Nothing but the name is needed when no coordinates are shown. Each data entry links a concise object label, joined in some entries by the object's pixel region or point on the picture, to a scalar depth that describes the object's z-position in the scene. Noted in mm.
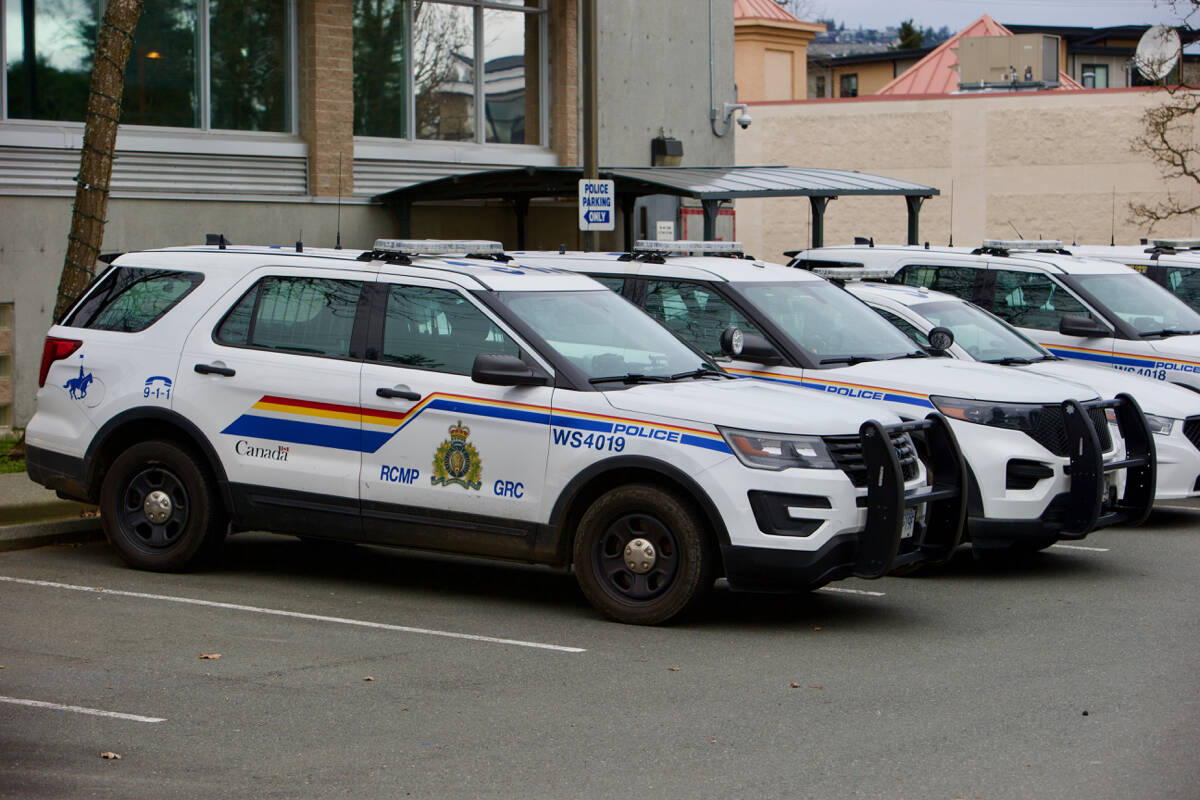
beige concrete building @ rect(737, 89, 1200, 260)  37344
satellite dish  32656
